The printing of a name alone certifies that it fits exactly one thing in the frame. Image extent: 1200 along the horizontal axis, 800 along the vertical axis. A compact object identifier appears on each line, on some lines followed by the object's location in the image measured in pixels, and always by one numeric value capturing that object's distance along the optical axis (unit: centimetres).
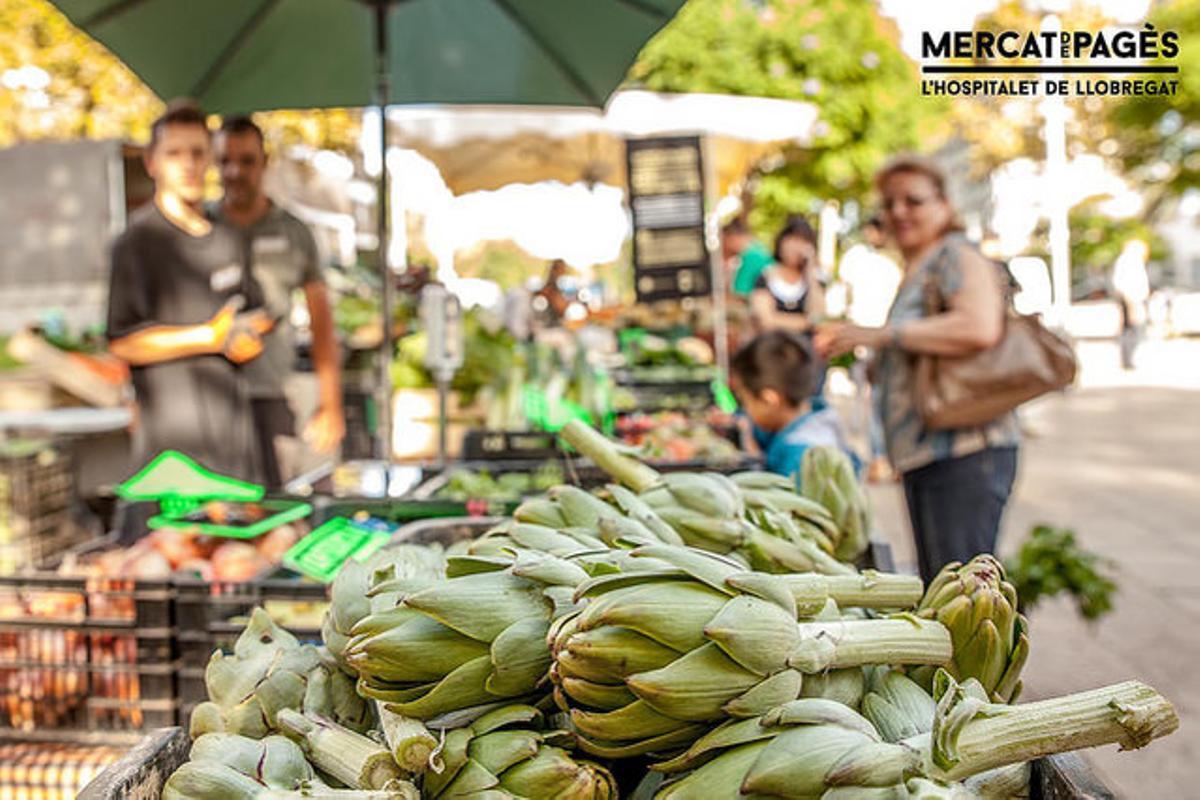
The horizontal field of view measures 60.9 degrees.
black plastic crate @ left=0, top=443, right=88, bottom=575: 435
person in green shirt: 768
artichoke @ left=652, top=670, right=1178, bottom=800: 87
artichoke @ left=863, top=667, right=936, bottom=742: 98
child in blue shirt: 351
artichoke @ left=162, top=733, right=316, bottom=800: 98
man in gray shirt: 412
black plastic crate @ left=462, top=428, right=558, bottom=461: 444
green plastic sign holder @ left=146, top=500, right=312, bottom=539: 278
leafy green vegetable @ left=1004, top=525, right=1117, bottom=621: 403
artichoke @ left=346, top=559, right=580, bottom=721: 103
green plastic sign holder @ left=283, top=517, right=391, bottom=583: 212
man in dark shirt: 376
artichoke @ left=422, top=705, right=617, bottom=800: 98
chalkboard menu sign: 700
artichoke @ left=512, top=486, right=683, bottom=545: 136
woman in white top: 686
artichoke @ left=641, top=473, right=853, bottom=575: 143
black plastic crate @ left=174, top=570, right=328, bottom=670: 209
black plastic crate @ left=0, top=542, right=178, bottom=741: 212
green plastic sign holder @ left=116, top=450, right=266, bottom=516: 290
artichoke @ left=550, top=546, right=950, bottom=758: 94
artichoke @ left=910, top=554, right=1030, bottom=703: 111
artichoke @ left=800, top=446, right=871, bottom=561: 177
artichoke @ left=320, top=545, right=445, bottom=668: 116
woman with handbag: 346
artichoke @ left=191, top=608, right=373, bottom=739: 117
